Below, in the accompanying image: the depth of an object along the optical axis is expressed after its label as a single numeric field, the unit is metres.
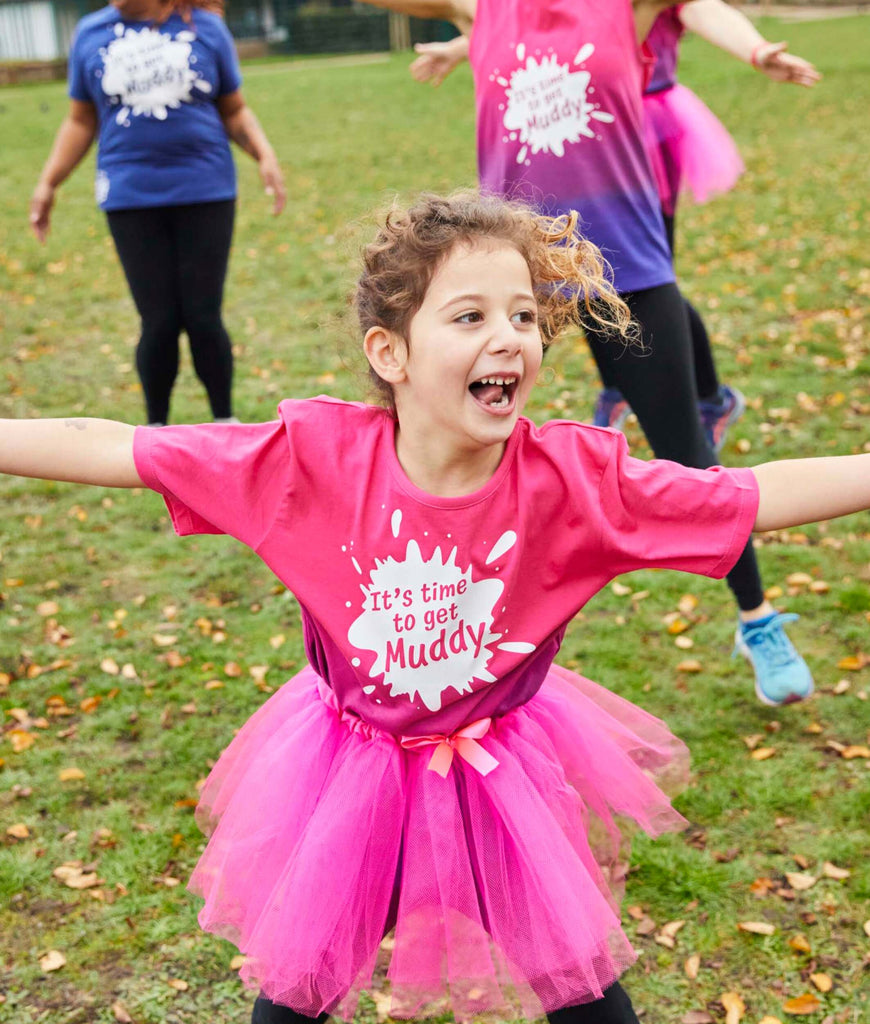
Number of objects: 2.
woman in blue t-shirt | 4.84
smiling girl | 2.04
